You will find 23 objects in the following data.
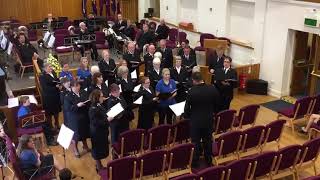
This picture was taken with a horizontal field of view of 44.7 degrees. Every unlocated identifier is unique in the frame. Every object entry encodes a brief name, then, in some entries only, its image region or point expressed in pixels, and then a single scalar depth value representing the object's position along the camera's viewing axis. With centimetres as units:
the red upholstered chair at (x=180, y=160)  639
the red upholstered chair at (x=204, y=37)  1445
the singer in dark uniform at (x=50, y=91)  898
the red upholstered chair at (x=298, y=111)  893
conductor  666
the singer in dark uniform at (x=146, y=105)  816
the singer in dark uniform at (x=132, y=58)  1032
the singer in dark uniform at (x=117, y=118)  725
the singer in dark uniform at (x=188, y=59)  1005
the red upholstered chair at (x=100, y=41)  1441
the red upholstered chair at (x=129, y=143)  704
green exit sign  1036
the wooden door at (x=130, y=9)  2022
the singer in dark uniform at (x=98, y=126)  680
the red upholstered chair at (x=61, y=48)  1341
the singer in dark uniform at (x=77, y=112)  770
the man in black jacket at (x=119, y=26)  1560
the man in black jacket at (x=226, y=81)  911
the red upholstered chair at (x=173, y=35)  1560
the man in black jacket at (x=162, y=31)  1546
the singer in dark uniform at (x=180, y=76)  916
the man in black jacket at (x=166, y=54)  1071
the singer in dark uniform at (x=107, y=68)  980
